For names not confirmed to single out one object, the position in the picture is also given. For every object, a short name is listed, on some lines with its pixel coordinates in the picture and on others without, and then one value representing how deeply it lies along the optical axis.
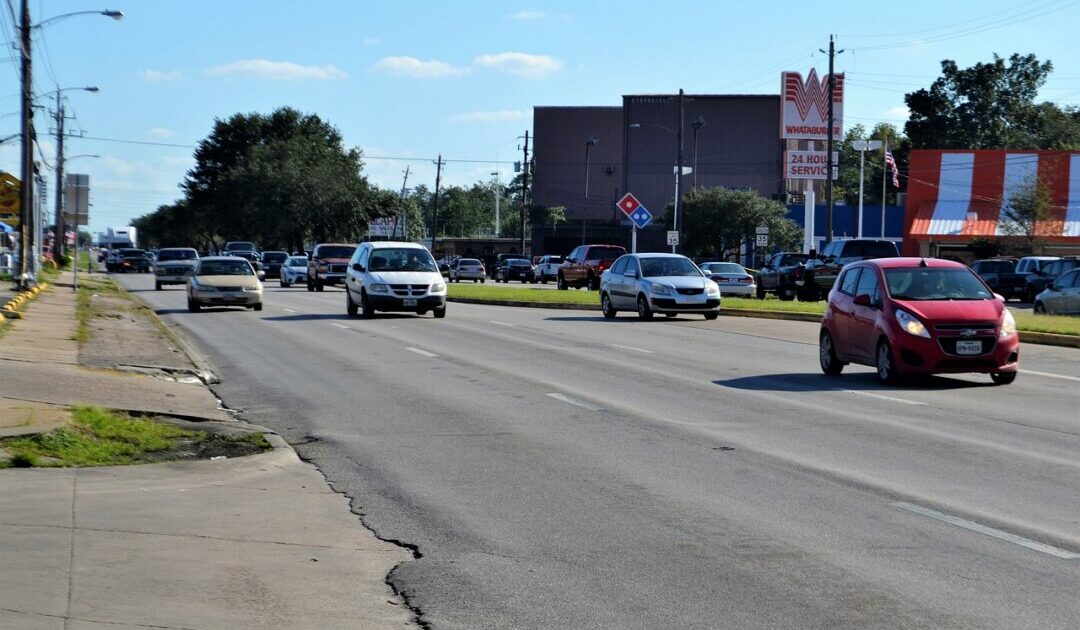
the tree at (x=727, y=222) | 92.00
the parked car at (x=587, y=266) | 59.62
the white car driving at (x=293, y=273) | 65.50
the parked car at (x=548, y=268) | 79.38
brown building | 113.81
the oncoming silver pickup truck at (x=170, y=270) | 59.12
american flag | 78.88
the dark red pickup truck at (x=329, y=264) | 57.16
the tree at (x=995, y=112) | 116.94
